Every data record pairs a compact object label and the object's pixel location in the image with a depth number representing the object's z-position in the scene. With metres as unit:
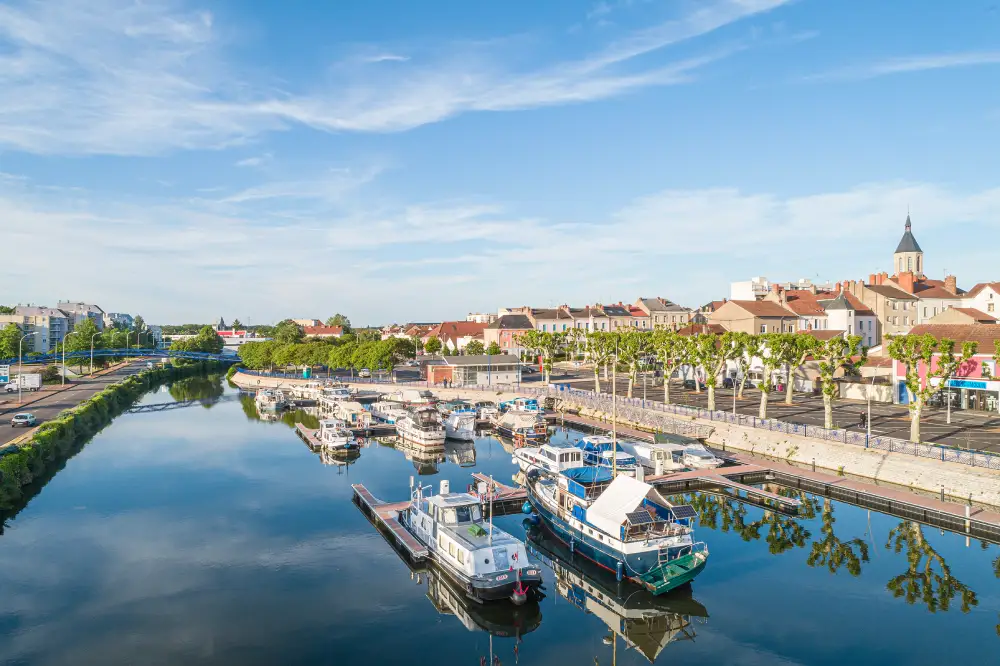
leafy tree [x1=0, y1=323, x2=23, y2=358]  126.31
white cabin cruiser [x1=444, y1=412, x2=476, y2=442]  66.24
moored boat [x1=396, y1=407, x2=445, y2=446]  63.28
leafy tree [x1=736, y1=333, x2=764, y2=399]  66.06
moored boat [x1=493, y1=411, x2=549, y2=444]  66.56
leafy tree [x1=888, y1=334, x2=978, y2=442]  46.50
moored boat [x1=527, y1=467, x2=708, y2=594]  29.92
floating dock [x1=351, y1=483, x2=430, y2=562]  33.91
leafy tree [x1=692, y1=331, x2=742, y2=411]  67.90
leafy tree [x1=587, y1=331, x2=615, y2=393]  88.56
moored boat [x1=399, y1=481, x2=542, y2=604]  29.05
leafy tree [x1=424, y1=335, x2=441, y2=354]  153.50
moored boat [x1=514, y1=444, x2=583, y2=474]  48.36
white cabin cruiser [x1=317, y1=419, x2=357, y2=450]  60.50
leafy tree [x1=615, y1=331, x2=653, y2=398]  81.16
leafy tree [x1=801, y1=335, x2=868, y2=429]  53.87
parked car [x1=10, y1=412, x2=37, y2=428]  60.84
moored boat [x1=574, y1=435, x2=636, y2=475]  46.09
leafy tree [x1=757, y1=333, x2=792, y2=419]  59.62
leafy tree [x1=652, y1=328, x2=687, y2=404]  75.38
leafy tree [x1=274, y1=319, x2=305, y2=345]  174.88
